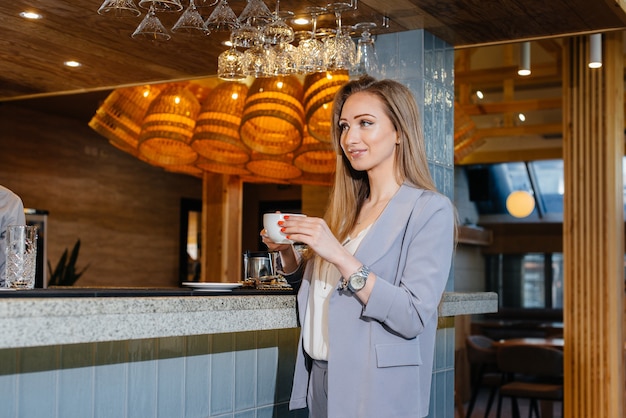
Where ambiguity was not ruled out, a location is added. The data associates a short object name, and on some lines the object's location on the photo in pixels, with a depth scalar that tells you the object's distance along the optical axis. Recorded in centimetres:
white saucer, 269
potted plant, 861
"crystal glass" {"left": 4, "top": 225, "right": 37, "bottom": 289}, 246
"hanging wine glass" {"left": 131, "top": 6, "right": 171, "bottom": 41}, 305
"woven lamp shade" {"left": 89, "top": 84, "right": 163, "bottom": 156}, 579
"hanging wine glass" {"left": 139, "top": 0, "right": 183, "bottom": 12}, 288
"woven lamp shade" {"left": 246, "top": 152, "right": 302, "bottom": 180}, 577
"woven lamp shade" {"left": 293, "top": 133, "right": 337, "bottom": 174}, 542
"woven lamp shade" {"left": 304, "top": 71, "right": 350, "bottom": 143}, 482
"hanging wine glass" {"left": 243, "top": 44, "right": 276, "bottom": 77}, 336
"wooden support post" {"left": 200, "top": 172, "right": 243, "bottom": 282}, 759
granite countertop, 166
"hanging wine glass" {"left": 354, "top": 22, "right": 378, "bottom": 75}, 357
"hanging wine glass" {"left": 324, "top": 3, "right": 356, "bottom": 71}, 329
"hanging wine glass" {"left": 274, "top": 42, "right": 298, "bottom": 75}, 331
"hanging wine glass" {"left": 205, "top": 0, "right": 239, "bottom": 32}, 308
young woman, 204
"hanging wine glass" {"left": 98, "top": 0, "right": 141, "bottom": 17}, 291
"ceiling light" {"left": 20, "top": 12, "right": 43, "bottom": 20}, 376
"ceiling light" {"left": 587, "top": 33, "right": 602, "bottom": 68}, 590
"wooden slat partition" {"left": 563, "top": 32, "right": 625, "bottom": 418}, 596
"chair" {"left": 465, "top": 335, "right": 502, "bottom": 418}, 790
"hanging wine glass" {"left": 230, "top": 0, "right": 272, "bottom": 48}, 309
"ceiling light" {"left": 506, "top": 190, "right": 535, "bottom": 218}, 1169
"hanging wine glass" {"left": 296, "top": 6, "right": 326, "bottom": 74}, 330
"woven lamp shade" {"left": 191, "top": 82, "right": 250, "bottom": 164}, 534
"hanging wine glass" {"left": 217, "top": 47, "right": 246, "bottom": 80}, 342
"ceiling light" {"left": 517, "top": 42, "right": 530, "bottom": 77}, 658
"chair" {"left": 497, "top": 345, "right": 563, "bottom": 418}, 643
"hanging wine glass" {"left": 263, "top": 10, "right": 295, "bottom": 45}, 318
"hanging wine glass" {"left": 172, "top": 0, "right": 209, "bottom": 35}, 304
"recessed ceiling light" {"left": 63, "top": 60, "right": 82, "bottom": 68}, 471
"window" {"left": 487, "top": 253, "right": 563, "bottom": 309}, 1247
